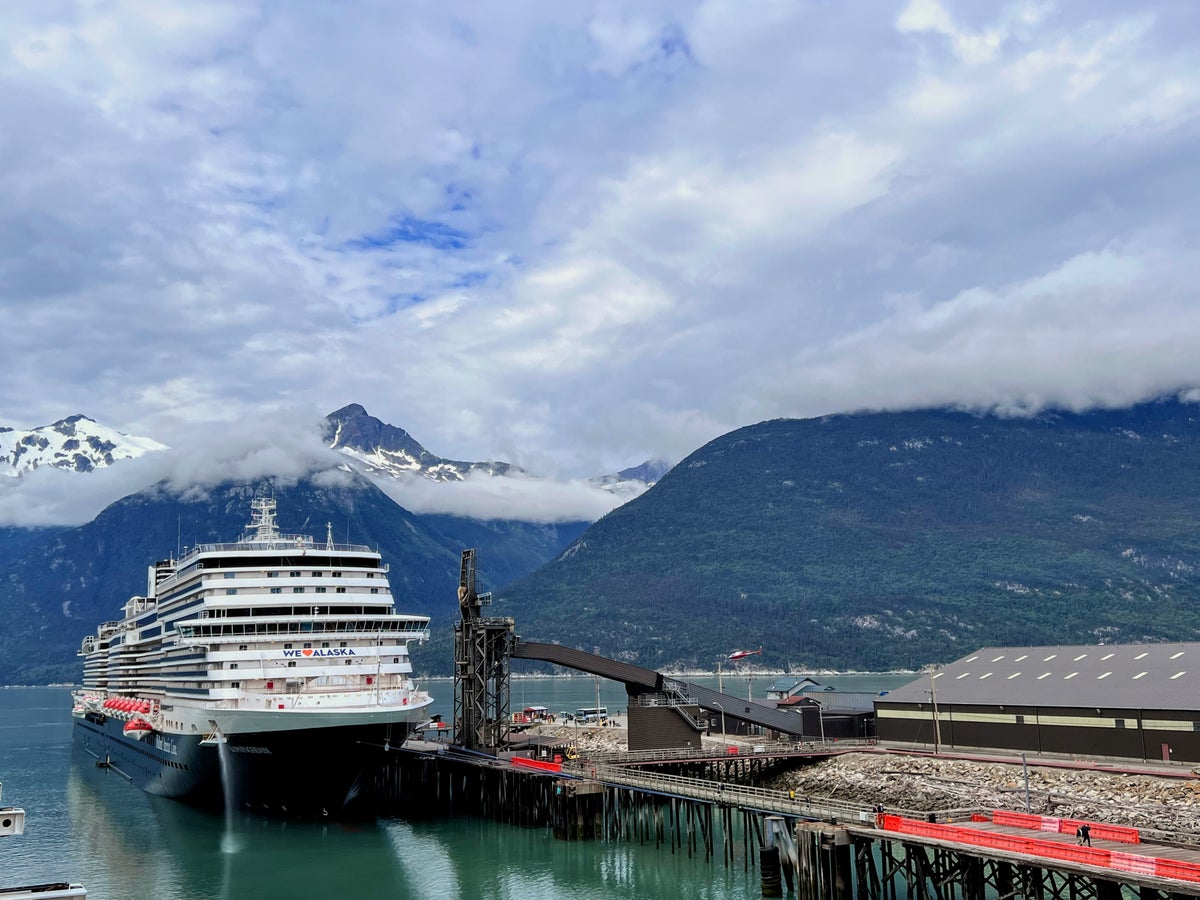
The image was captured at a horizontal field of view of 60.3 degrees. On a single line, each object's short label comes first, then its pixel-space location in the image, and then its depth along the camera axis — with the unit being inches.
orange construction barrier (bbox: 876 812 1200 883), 1343.5
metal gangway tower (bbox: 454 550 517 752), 3176.7
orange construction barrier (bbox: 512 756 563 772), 2703.0
